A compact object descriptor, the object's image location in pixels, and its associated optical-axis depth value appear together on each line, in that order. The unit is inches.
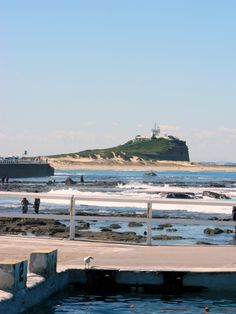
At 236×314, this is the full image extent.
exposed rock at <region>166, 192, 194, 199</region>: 2370.8
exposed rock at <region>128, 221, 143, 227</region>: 1342.0
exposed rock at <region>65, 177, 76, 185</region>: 4150.6
